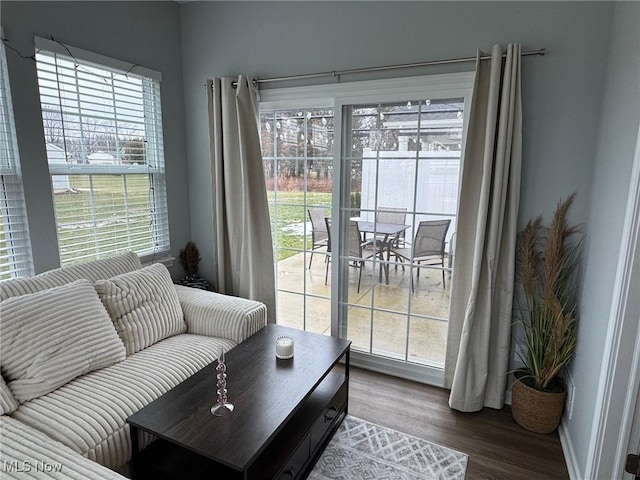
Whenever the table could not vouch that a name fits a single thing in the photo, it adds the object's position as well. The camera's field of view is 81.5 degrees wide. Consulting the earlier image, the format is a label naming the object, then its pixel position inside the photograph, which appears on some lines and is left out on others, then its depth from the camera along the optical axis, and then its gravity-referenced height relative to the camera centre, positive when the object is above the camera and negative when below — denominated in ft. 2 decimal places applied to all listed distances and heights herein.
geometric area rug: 6.19 -4.87
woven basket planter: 7.00 -4.33
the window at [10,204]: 6.84 -0.56
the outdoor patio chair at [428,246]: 8.42 -1.55
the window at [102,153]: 7.68 +0.51
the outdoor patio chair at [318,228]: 9.62 -1.34
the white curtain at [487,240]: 6.93 -1.22
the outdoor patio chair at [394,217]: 8.67 -0.91
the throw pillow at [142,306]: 7.02 -2.58
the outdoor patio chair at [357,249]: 9.17 -1.76
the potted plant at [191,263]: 10.75 -2.55
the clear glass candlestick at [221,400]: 5.25 -3.22
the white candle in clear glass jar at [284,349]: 6.65 -3.07
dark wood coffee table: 4.76 -3.30
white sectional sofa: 4.83 -3.11
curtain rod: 6.86 +2.34
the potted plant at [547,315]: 6.75 -2.53
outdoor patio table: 8.84 -1.29
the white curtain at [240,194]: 9.44 -0.47
